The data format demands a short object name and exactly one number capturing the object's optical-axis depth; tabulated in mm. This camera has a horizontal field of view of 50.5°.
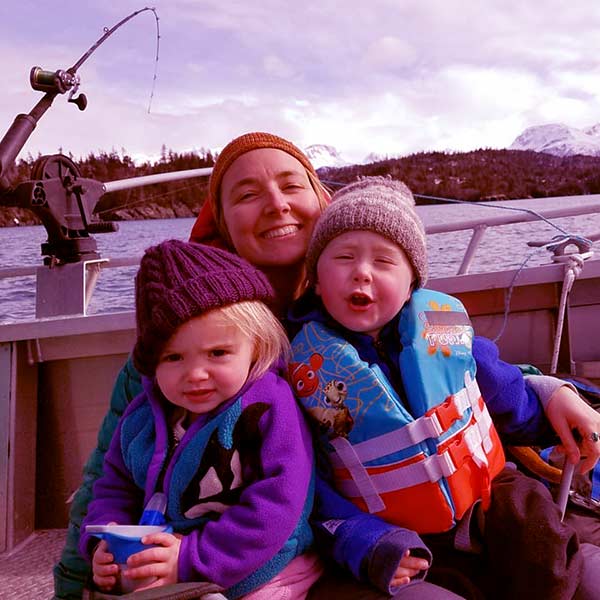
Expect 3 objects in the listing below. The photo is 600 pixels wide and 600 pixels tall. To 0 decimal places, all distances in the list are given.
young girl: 1312
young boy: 1437
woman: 1812
